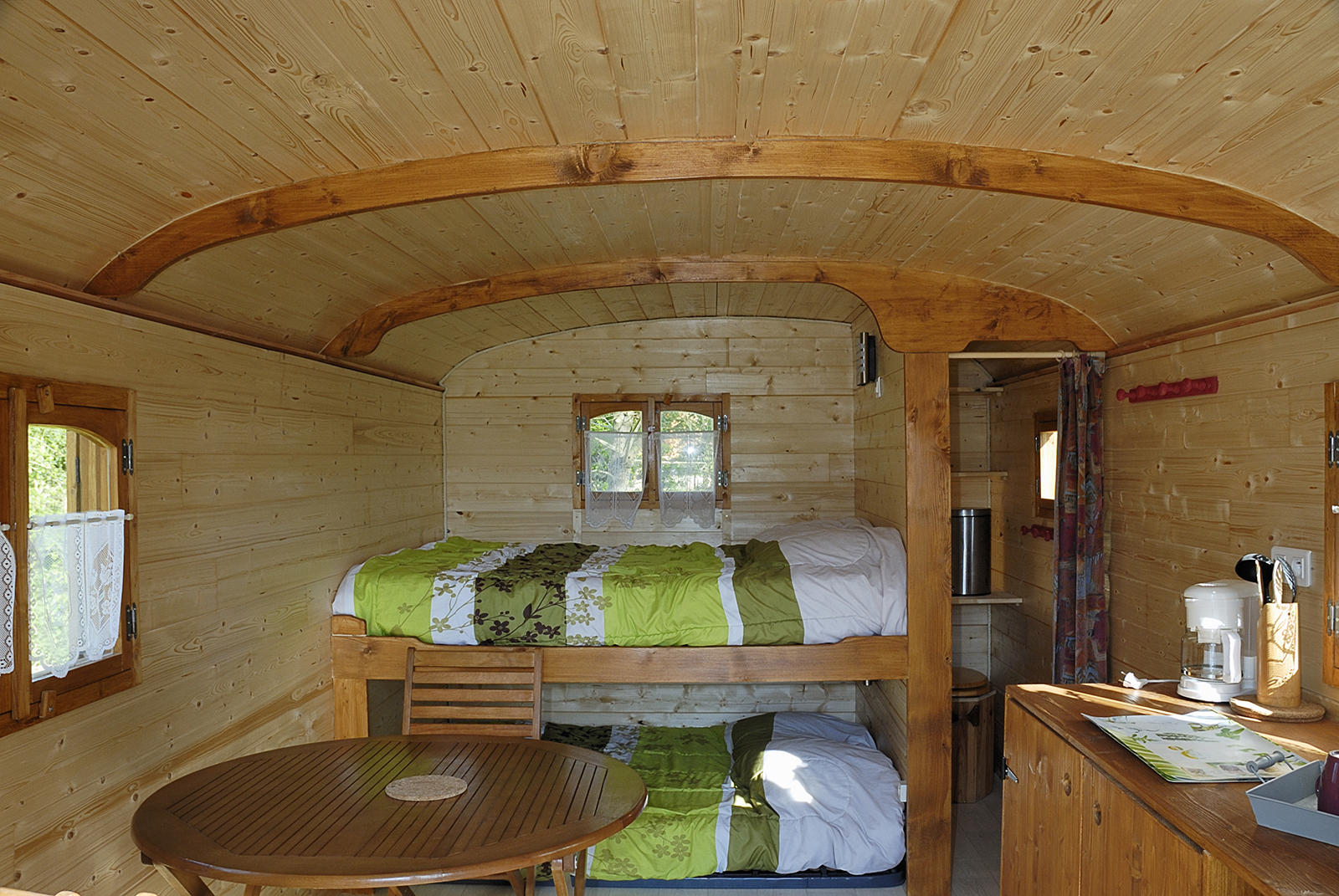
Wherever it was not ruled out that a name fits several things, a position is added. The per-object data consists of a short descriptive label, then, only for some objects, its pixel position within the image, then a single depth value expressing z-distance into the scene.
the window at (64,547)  2.05
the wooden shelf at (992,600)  4.11
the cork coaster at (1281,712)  2.25
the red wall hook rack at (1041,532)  4.43
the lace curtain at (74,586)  2.15
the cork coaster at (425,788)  2.23
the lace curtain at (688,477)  5.32
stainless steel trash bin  4.12
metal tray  1.55
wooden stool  4.36
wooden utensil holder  2.29
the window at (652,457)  5.34
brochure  1.88
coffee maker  2.45
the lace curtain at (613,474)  5.35
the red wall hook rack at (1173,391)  2.93
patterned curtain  3.59
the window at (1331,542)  2.31
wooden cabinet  1.53
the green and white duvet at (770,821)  3.64
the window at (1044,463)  4.52
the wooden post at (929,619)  3.51
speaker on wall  4.45
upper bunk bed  3.55
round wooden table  1.86
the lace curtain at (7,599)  2.02
